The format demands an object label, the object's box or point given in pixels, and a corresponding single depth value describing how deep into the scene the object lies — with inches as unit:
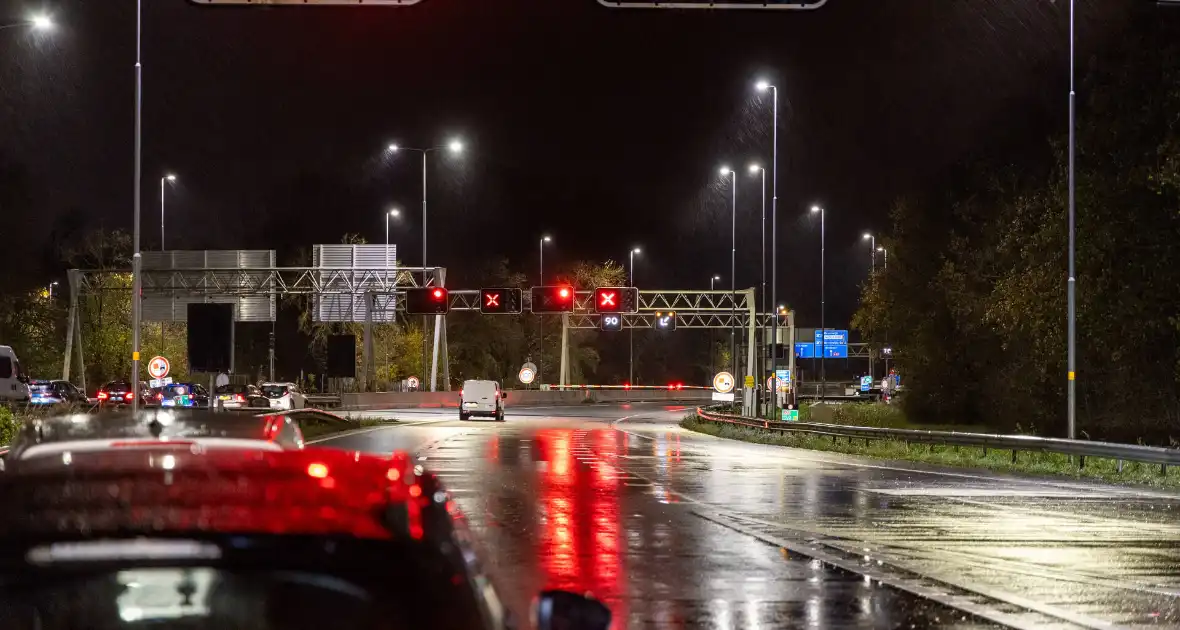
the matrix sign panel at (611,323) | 3747.5
